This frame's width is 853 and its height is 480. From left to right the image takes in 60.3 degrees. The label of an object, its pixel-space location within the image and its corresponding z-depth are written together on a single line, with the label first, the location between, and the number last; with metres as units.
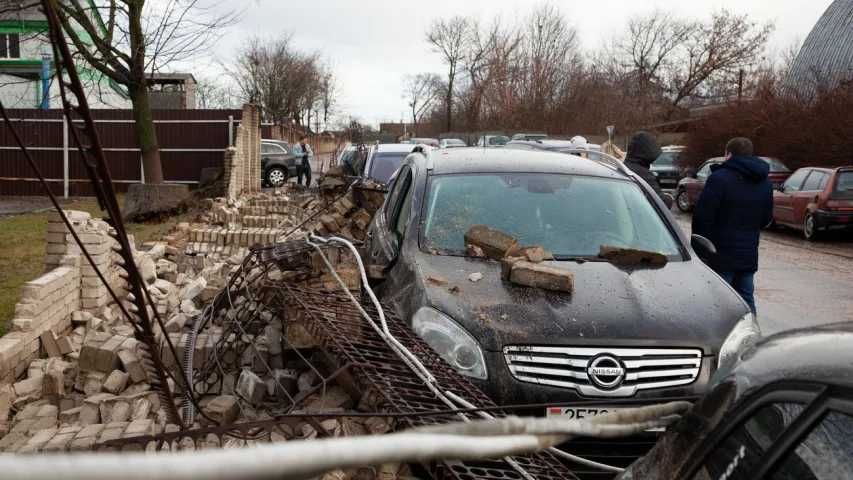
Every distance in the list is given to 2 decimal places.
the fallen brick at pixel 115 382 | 4.90
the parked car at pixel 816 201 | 14.59
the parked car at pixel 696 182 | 20.00
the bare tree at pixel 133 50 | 15.85
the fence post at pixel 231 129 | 21.98
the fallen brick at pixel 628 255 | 4.53
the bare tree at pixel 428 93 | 81.00
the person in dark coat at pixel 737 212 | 6.15
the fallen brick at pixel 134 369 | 5.08
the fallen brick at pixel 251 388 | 4.53
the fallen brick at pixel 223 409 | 4.13
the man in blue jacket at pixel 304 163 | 25.20
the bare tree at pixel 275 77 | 57.41
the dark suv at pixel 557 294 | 3.53
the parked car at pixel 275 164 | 26.78
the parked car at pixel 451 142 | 33.28
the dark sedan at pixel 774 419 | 1.35
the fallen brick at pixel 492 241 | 4.39
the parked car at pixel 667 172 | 27.91
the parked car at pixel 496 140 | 32.75
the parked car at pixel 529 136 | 30.86
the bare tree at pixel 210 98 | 69.67
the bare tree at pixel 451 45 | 64.38
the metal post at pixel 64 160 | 21.38
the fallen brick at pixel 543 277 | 3.91
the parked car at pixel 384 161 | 13.20
